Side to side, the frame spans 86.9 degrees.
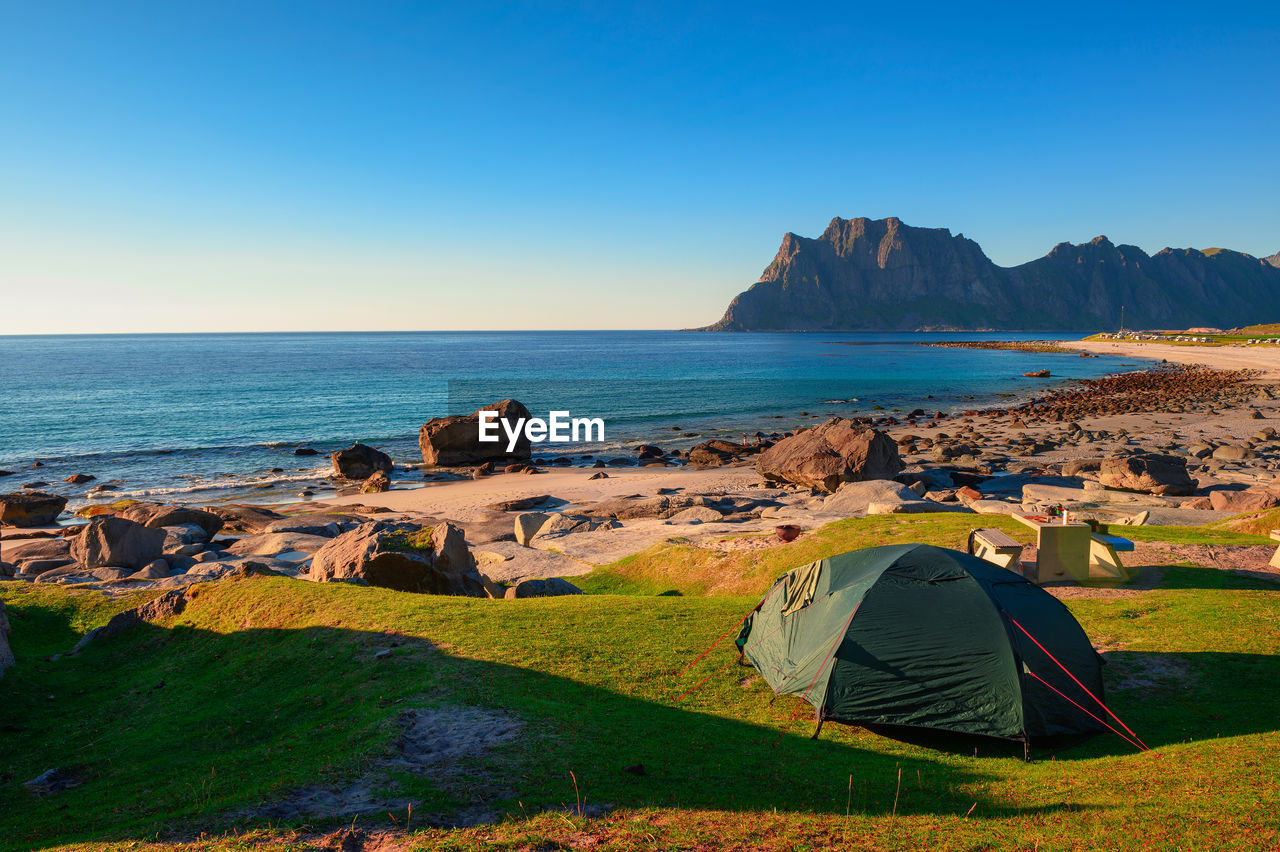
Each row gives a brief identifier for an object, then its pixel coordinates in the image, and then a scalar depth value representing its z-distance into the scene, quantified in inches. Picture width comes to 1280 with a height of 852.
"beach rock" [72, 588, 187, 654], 577.3
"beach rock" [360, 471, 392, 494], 1608.0
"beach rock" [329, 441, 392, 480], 1740.9
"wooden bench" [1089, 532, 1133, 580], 629.9
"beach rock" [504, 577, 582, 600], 735.7
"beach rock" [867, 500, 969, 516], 997.0
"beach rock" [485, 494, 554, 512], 1338.6
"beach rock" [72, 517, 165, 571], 836.0
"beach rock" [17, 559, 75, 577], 838.5
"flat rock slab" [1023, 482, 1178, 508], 1153.4
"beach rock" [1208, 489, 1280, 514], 1006.4
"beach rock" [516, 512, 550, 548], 1084.5
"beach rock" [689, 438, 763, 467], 1887.3
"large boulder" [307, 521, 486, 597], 698.8
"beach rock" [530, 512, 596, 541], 1094.4
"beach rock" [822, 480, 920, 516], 1090.7
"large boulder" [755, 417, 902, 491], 1360.7
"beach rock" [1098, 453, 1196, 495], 1232.6
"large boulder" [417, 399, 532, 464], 1910.7
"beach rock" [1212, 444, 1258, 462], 1578.5
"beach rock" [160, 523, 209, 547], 930.5
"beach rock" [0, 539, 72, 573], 901.3
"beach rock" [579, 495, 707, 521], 1213.7
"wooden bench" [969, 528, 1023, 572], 584.1
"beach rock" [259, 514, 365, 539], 1090.7
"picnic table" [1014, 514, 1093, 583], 626.2
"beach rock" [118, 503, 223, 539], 1095.0
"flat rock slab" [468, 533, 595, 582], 900.0
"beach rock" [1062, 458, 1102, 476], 1489.9
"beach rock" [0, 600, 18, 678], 483.8
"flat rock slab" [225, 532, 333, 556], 971.9
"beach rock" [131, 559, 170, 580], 767.6
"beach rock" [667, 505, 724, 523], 1125.1
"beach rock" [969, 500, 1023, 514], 1035.9
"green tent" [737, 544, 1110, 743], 401.4
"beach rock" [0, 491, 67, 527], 1228.5
